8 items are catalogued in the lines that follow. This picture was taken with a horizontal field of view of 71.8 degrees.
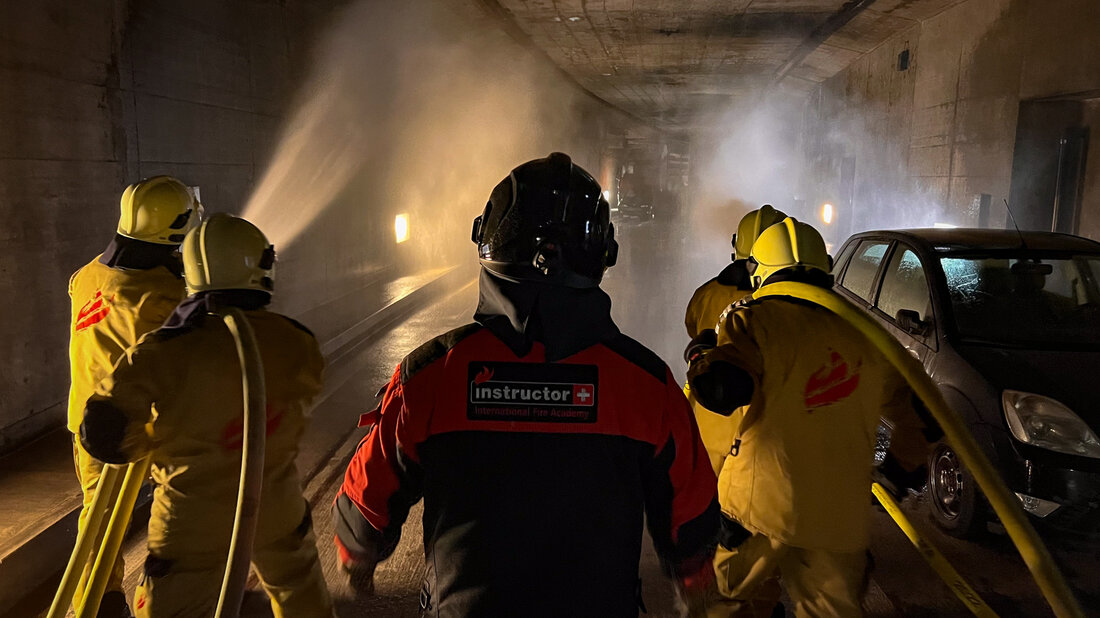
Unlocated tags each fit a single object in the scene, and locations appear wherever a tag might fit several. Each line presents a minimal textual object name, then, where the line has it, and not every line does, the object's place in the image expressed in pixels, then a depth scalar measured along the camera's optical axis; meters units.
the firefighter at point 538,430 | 1.64
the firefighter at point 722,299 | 3.14
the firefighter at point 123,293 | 3.12
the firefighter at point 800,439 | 2.66
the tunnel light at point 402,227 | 14.59
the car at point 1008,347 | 4.00
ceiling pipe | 12.22
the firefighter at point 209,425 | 2.49
